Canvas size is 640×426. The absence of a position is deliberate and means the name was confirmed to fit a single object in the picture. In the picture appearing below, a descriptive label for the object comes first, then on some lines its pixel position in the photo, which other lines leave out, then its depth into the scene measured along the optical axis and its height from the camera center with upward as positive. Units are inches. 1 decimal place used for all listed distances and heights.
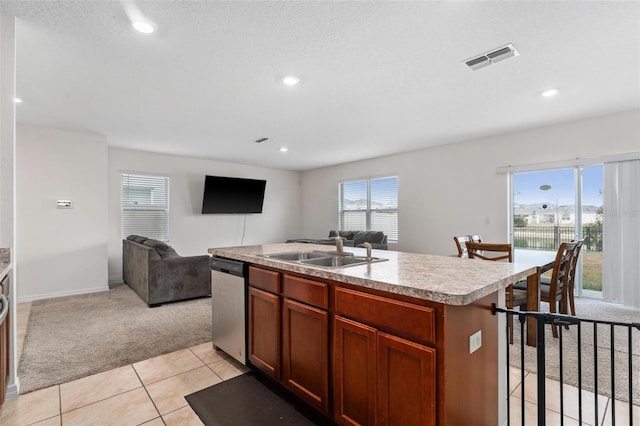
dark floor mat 74.9 -48.9
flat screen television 273.9 +17.0
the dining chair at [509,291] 111.3 -28.0
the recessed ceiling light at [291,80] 117.4 +50.6
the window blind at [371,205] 272.2 +7.4
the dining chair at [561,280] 111.7 -25.2
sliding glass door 172.1 -0.4
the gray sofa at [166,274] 163.0 -32.6
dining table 108.7 -28.9
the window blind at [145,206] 240.8 +6.1
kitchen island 51.8 -24.3
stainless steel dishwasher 98.9 -30.7
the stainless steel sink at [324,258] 91.6 -13.6
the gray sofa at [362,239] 250.8 -21.2
